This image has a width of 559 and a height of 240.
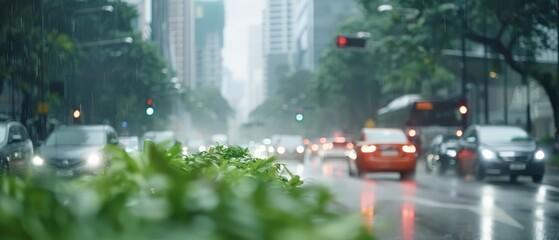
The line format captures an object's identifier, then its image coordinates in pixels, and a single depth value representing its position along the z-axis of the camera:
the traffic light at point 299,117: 56.97
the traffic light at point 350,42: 42.28
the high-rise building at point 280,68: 194.62
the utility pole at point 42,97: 31.90
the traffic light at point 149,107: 47.81
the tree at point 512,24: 30.66
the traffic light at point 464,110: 41.69
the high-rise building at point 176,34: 123.62
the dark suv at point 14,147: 19.03
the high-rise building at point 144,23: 106.62
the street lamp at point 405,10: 34.94
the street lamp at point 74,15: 37.62
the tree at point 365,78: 59.62
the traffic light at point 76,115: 38.78
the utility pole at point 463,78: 41.34
